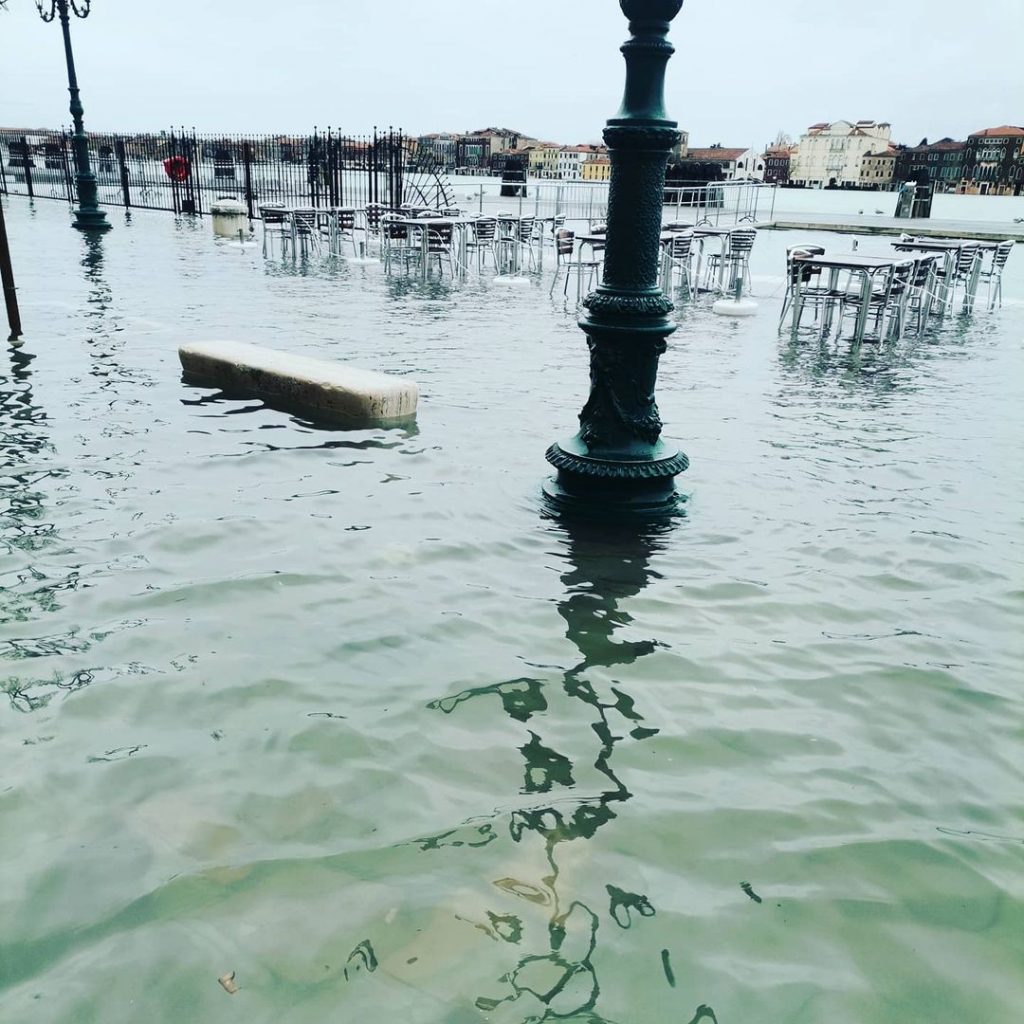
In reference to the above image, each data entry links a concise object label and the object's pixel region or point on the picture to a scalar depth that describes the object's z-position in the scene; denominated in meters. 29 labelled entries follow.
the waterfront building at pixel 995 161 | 159.00
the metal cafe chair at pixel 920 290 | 11.78
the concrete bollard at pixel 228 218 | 23.52
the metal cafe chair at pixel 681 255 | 15.35
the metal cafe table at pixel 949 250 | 13.79
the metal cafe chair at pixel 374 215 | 21.86
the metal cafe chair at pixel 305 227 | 19.16
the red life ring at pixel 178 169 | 30.39
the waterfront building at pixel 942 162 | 176.62
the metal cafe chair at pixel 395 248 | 18.62
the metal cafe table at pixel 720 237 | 15.31
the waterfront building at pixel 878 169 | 188.25
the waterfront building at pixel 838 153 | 188.62
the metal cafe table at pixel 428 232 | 17.03
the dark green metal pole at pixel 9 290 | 9.77
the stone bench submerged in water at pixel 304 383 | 7.11
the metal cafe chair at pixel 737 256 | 14.34
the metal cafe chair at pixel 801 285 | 11.57
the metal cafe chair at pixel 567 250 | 14.70
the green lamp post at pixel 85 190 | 23.42
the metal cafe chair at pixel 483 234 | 17.47
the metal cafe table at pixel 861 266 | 10.72
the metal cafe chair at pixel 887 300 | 11.08
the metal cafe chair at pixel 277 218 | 19.42
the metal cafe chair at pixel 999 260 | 14.21
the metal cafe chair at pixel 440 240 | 17.32
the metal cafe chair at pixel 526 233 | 18.40
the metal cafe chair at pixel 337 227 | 20.02
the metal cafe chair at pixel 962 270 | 13.77
